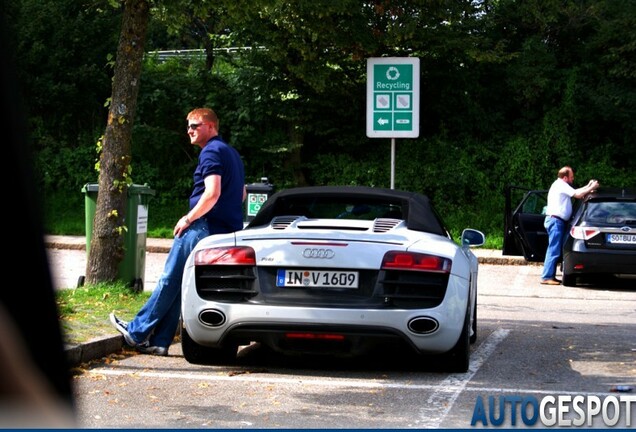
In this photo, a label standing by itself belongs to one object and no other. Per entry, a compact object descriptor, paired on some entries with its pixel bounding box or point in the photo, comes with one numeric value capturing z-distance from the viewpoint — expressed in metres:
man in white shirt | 17.48
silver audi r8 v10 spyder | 7.88
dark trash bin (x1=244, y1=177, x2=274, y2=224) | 15.84
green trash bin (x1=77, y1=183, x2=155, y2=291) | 12.32
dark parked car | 16.91
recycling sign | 16.55
